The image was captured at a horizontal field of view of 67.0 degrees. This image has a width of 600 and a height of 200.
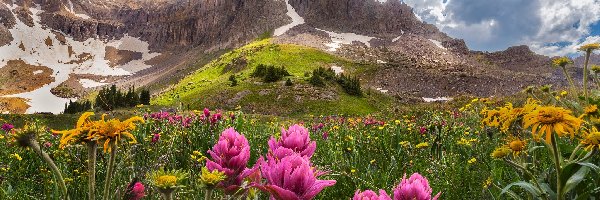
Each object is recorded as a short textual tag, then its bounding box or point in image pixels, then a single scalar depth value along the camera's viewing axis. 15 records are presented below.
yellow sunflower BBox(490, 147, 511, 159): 2.67
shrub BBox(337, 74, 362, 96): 47.28
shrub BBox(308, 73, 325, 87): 45.64
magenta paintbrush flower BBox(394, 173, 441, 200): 1.33
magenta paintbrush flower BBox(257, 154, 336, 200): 1.15
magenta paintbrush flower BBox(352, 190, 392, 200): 1.21
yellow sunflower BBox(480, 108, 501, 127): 3.40
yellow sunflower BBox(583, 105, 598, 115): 3.18
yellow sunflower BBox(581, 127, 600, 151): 2.14
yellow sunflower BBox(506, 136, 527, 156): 2.83
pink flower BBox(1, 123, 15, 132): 5.73
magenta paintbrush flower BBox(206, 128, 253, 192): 1.48
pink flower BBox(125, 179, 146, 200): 1.71
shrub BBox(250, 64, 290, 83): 48.25
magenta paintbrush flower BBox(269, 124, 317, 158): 1.68
